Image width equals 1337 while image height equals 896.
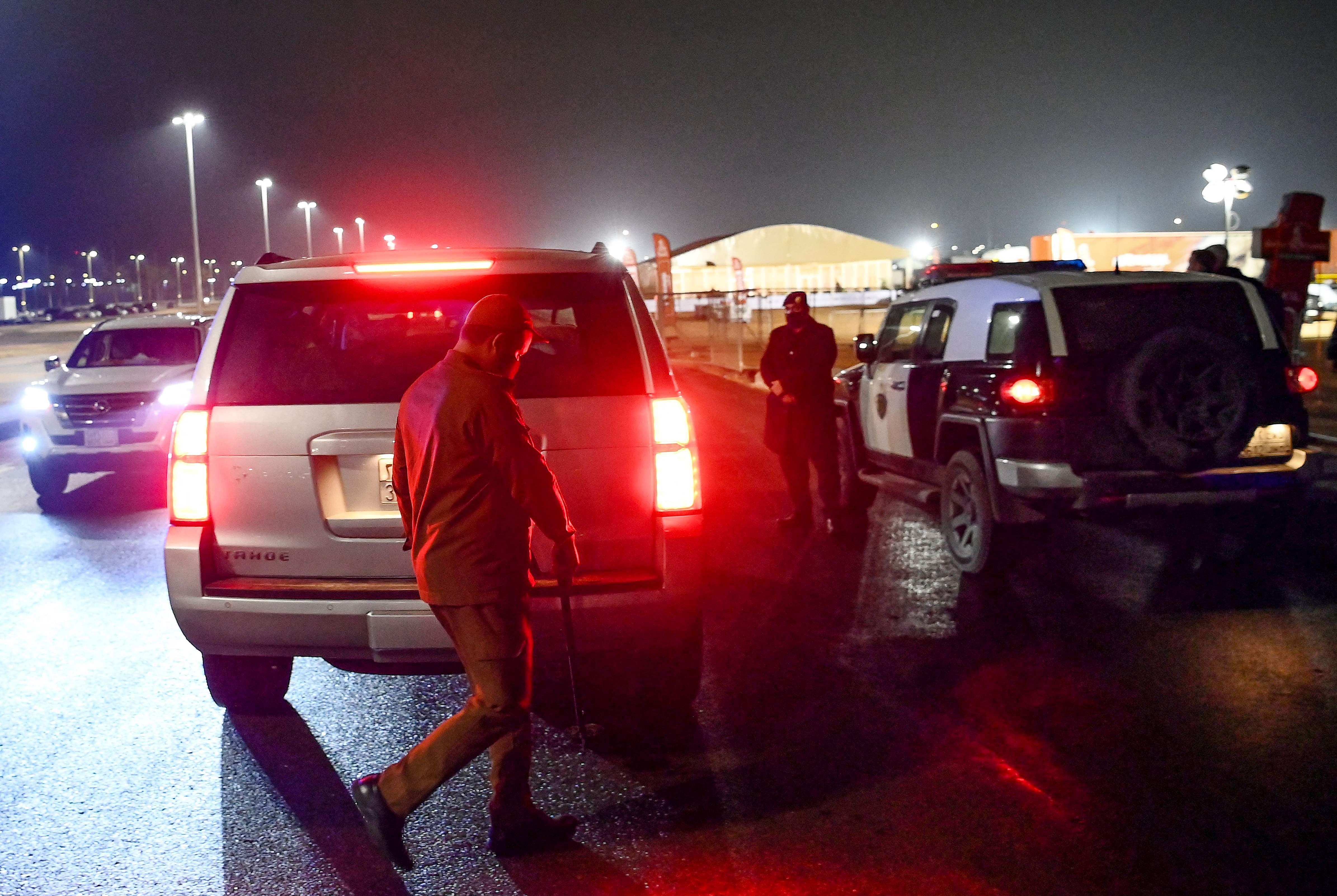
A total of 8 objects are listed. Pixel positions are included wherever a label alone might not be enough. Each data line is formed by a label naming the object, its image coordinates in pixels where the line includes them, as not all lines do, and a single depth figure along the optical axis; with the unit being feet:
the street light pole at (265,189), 171.01
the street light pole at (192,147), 126.82
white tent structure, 293.84
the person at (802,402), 28.96
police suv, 21.72
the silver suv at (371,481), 13.89
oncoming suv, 36.32
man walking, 11.39
